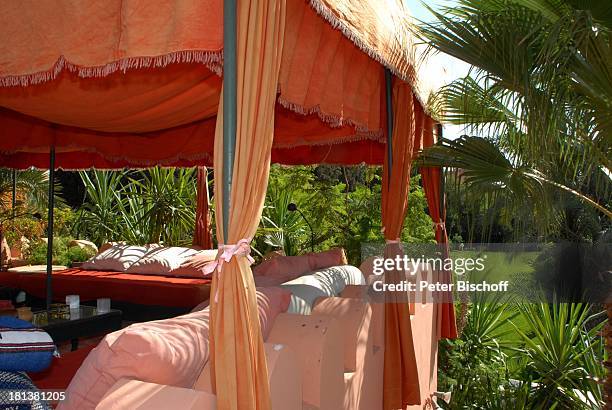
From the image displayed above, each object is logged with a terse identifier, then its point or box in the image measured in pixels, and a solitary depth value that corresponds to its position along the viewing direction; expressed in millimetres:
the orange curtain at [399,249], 3648
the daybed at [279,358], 1533
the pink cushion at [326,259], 4129
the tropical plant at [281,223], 7367
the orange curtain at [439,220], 4746
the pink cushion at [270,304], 2202
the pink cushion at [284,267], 3680
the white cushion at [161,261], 5836
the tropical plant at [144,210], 7930
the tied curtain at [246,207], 1697
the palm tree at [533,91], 2613
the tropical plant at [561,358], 4855
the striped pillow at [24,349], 1449
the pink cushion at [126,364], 1536
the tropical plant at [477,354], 5473
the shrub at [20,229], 8820
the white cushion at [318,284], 2787
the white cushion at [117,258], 6070
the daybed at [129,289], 4949
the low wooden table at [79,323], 3850
